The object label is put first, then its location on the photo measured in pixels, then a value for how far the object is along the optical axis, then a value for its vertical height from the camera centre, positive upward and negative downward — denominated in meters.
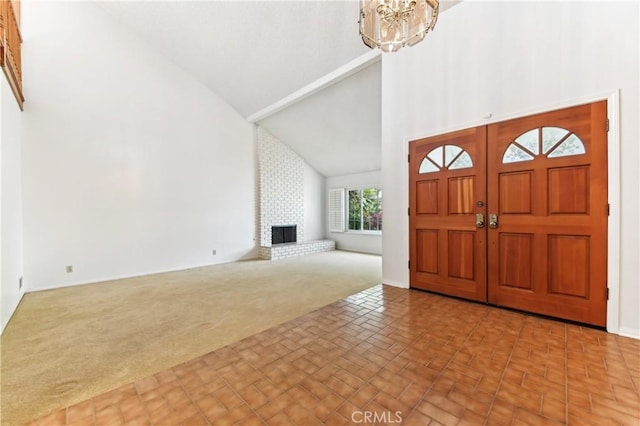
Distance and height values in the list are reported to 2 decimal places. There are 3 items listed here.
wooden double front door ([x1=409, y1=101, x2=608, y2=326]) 2.48 -0.04
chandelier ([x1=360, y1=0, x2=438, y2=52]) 1.99 +1.51
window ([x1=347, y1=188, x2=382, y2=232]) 7.91 +0.01
